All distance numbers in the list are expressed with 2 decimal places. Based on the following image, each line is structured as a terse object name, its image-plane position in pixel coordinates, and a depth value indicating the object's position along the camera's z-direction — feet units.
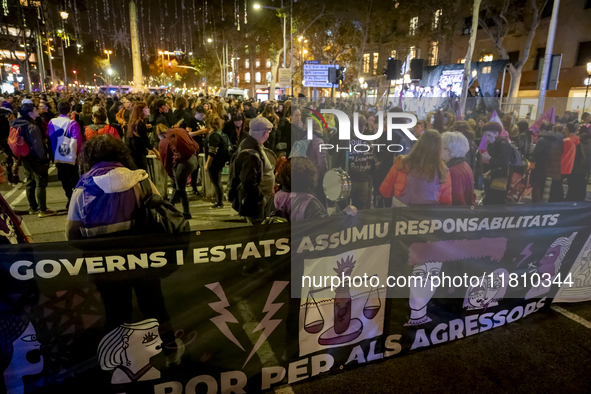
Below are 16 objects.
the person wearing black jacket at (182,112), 28.80
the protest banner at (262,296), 7.57
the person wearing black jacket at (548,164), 23.04
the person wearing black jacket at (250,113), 40.42
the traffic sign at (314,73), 89.30
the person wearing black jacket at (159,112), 26.44
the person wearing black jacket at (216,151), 22.56
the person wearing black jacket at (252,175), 15.57
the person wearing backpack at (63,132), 20.84
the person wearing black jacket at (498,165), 21.85
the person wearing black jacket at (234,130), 27.09
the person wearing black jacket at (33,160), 20.85
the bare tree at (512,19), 74.43
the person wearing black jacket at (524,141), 27.17
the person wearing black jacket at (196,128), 27.99
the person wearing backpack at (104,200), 8.69
